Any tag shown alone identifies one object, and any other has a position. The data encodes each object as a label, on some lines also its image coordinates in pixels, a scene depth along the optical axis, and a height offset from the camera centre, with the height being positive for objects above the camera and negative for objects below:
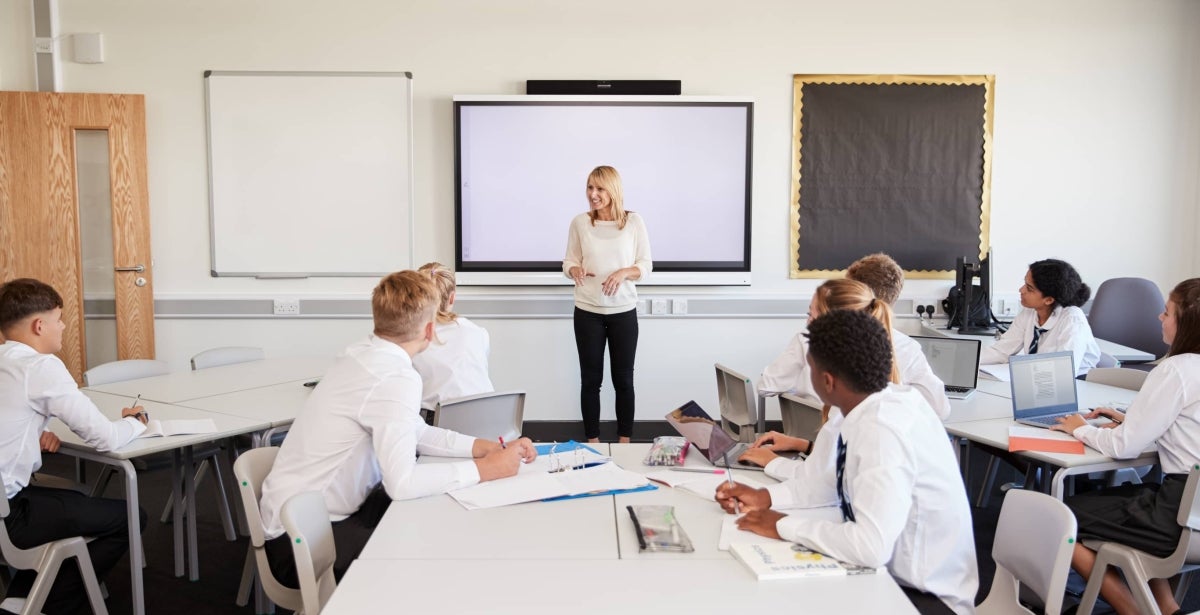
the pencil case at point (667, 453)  2.32 -0.60
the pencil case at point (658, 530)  1.74 -0.63
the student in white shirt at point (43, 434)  2.53 -0.61
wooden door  5.05 +0.22
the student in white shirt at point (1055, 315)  3.66 -0.34
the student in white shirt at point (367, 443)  2.09 -0.53
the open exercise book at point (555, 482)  2.03 -0.62
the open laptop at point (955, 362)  3.37 -0.50
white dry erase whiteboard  5.24 +0.40
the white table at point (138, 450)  2.64 -0.68
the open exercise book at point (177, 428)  2.79 -0.65
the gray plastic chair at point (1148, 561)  2.26 -0.90
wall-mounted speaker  5.25 +0.95
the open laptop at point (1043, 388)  2.90 -0.52
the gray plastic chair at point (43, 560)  2.44 -0.97
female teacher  4.68 -0.24
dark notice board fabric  5.35 +0.42
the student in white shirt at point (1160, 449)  2.39 -0.62
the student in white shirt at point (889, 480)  1.66 -0.49
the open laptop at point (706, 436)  2.22 -0.53
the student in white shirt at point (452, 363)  3.10 -0.46
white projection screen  5.28 +0.39
